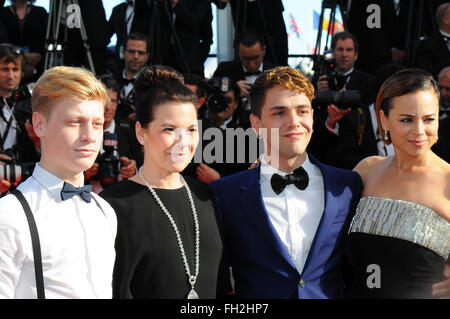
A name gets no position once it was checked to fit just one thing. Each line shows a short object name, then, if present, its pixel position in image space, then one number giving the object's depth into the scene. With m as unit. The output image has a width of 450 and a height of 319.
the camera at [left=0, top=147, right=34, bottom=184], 3.05
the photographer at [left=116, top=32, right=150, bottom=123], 5.05
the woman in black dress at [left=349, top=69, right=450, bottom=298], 2.44
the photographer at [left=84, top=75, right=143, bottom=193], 3.74
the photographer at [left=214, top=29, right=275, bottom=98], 5.27
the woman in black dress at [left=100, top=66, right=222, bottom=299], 2.26
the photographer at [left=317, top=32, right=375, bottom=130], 4.39
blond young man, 1.84
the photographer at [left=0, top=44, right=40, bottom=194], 4.07
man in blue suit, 2.41
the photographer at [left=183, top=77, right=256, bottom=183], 4.06
